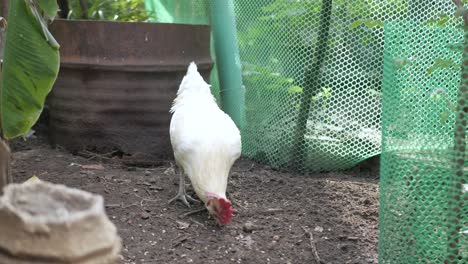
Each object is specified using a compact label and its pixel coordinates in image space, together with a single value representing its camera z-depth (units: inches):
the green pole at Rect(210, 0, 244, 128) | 159.8
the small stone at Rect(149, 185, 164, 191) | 128.9
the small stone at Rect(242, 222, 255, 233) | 109.9
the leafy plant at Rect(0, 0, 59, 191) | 90.3
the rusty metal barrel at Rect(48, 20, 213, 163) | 149.3
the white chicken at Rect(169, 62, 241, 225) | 110.5
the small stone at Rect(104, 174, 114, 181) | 130.4
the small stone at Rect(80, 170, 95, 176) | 132.9
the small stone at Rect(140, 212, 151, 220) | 111.9
